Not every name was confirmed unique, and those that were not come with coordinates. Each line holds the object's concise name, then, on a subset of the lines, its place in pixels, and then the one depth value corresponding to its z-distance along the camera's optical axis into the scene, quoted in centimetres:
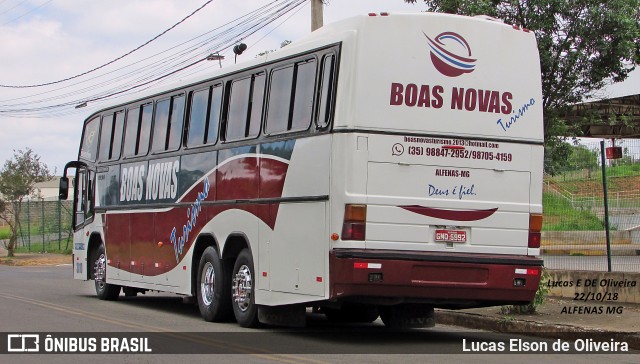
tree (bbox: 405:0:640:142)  1512
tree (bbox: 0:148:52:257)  4253
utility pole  1983
